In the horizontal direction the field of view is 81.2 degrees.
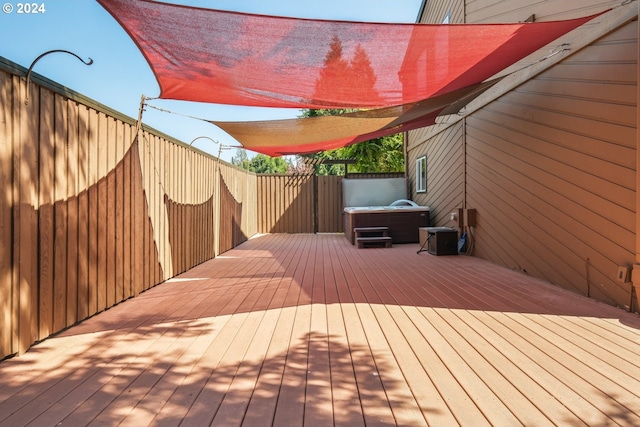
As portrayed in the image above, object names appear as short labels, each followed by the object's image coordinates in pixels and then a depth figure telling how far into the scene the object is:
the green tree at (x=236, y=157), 44.94
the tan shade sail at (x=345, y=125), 4.44
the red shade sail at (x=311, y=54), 2.60
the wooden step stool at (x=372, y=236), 7.66
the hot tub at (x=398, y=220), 8.36
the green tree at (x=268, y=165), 40.16
